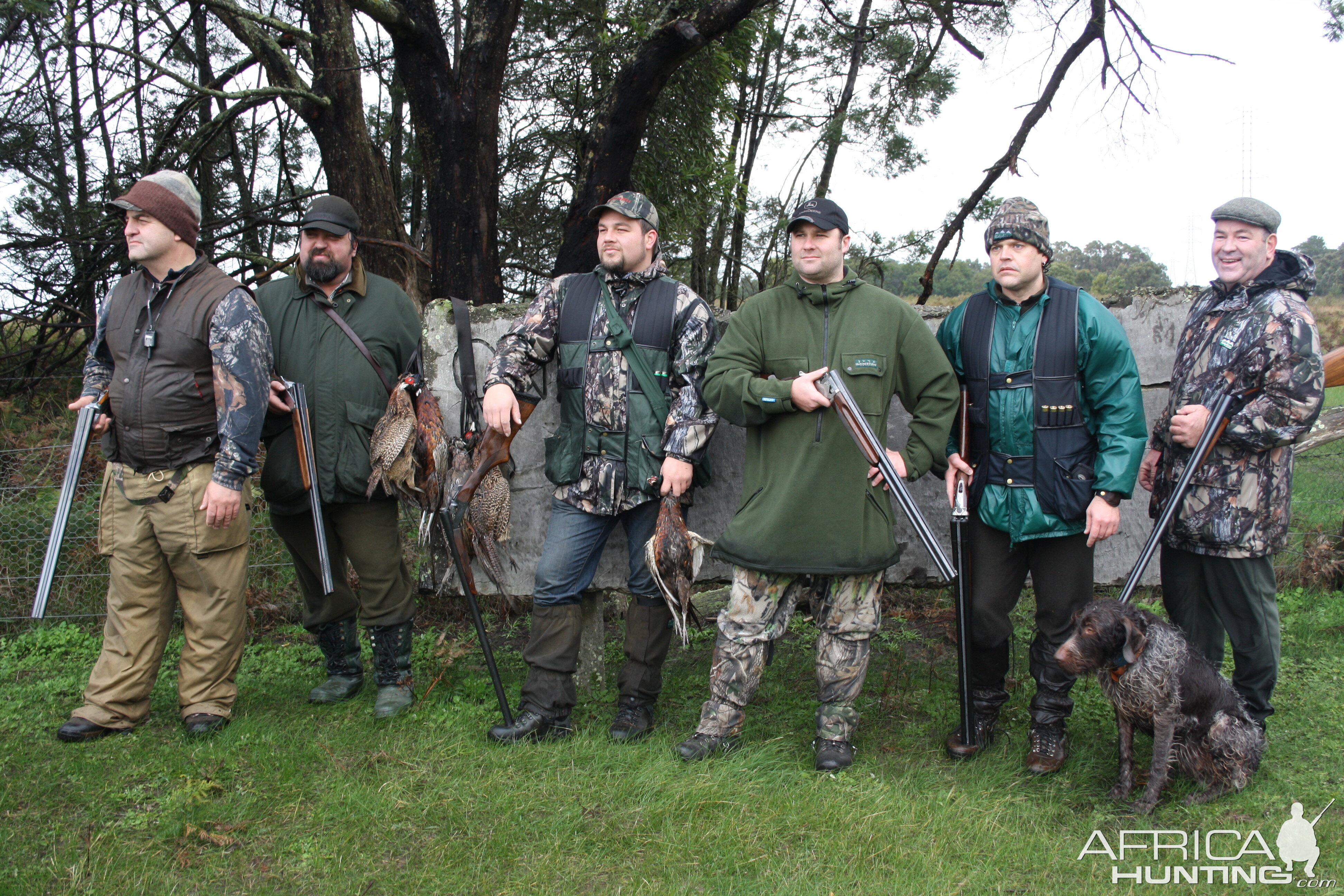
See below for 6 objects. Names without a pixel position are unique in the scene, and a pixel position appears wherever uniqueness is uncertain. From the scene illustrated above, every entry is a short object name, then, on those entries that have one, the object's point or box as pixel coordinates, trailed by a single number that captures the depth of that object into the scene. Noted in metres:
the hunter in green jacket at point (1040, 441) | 3.41
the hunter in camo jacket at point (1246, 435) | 3.29
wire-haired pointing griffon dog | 3.16
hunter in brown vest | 3.69
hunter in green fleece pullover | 3.45
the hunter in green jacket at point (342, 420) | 3.96
